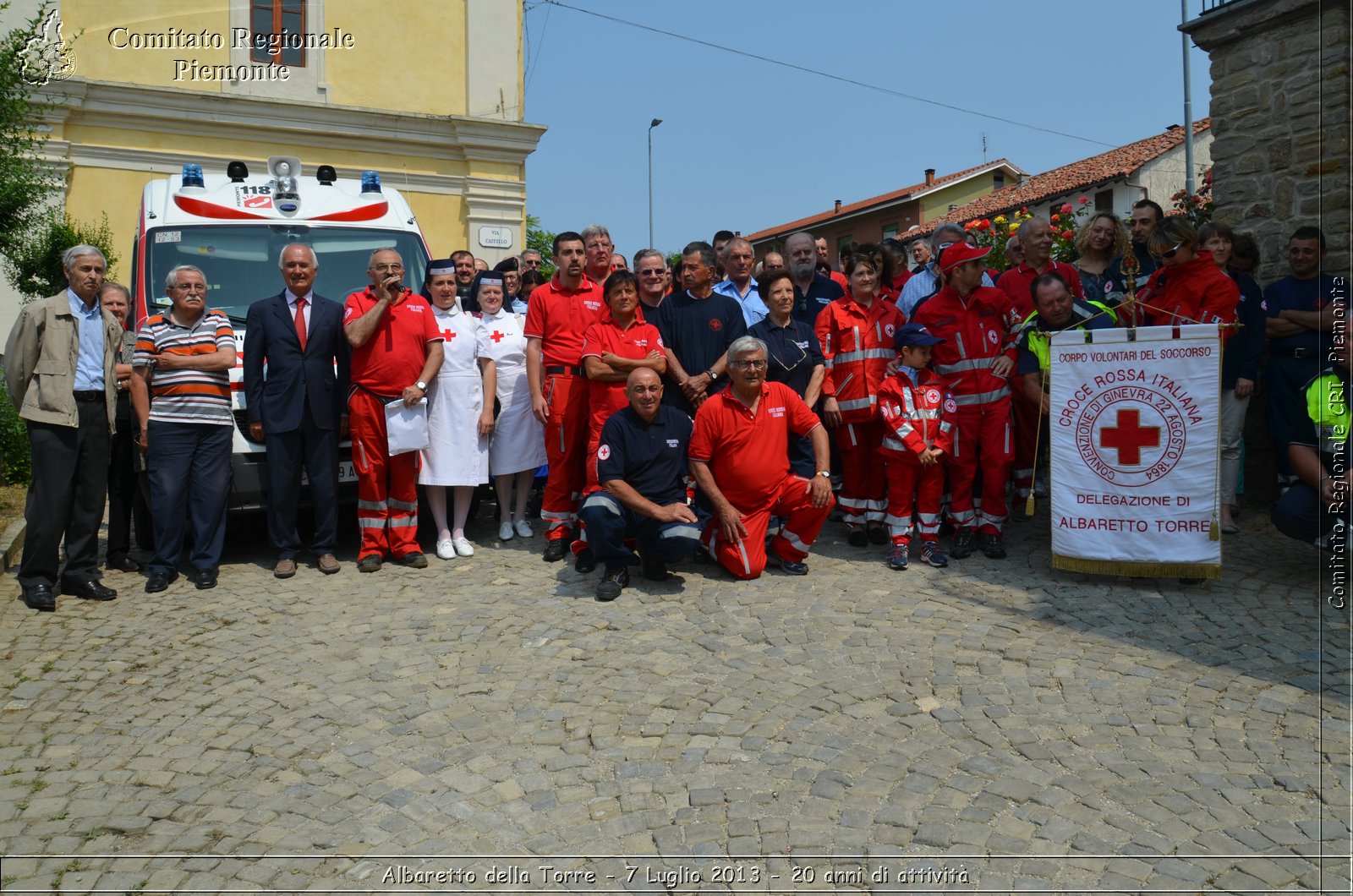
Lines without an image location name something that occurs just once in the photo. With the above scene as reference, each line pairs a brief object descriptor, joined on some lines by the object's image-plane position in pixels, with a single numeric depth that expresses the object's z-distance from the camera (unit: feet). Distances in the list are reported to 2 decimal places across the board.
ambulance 24.16
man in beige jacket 20.31
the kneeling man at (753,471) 21.21
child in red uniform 22.34
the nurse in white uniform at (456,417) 23.85
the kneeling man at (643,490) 20.53
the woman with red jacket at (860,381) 23.88
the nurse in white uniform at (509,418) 25.18
